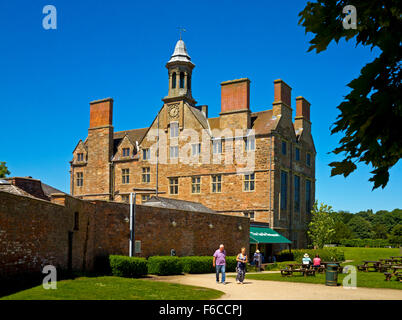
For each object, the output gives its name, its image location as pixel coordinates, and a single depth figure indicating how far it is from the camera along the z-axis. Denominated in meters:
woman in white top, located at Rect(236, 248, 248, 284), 21.89
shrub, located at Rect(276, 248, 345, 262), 42.06
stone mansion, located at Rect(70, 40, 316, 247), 44.34
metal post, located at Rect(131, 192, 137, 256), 25.31
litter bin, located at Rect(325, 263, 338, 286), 20.84
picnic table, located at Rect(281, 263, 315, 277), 26.22
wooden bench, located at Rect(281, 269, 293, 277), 26.50
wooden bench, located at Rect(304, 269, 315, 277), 26.42
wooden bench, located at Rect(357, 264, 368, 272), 31.17
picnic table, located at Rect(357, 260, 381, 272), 30.11
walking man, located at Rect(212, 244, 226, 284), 21.97
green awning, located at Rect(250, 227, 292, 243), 39.24
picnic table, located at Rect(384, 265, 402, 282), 22.73
